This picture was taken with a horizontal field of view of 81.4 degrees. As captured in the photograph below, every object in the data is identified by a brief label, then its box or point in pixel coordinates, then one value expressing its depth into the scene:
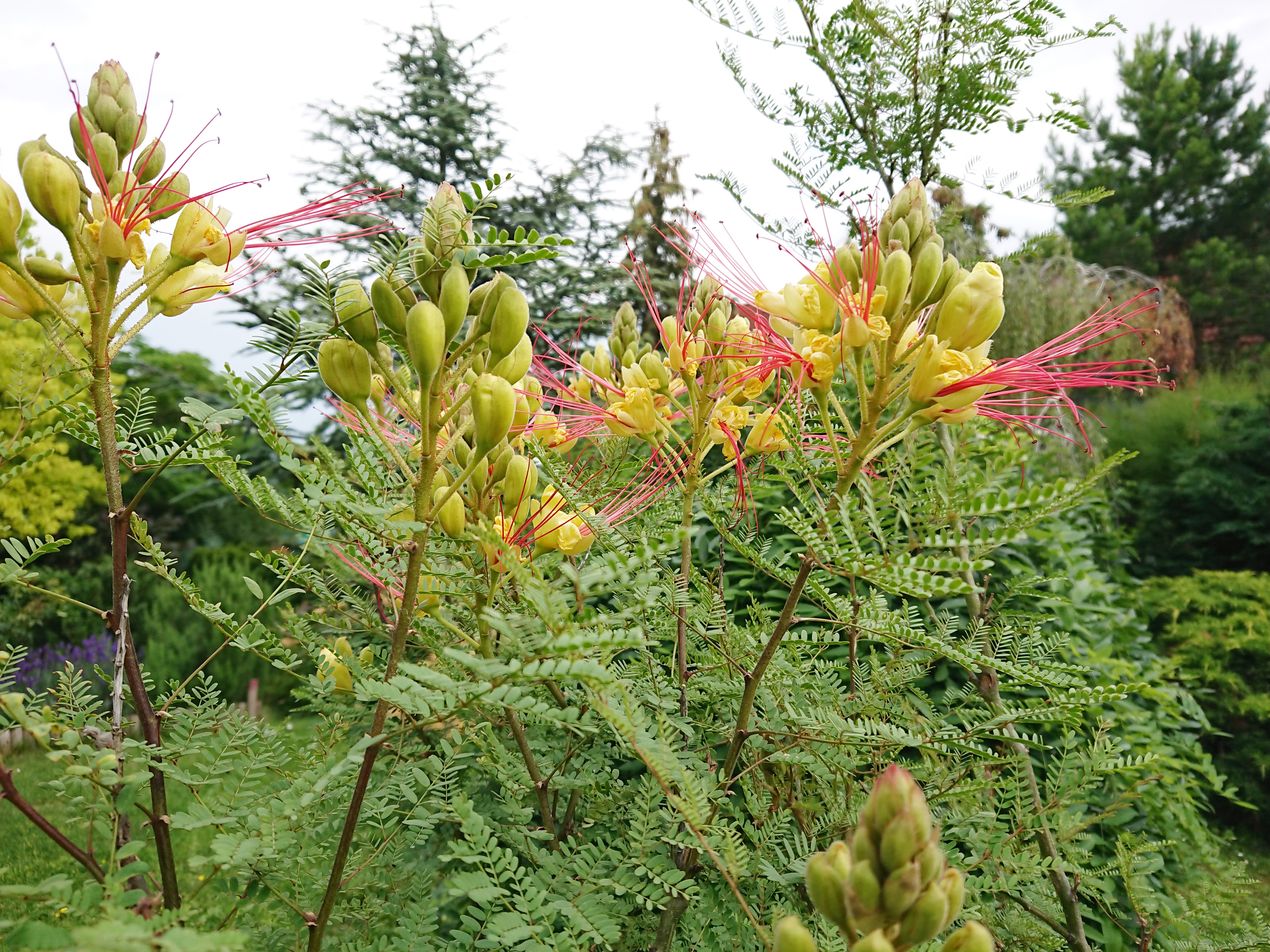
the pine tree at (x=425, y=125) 8.45
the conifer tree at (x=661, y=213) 8.88
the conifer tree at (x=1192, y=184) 13.86
